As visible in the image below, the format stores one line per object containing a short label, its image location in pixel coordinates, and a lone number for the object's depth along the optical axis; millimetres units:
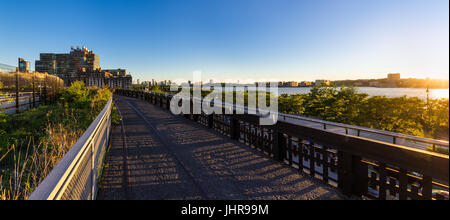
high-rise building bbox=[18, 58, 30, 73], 163400
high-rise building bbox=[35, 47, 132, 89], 121850
